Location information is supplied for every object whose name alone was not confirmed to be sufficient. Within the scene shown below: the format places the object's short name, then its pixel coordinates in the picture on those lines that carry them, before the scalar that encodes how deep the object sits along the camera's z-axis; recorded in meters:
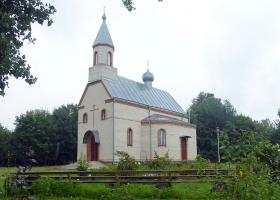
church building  30.75
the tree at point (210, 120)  47.25
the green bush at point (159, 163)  17.93
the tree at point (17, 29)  11.85
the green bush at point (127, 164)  15.83
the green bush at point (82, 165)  17.14
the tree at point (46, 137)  41.59
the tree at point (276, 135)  38.78
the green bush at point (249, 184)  7.07
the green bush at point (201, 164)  16.70
